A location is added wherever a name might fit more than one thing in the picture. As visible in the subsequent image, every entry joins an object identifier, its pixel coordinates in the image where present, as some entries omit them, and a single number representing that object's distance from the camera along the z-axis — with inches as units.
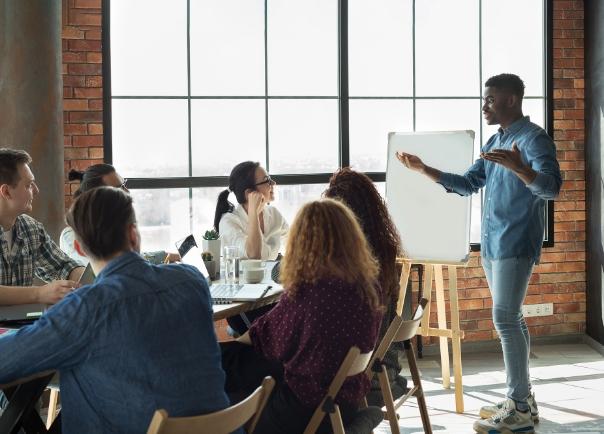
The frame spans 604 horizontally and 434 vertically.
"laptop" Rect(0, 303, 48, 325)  100.6
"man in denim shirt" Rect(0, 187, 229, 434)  73.4
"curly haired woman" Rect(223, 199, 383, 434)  100.0
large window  207.6
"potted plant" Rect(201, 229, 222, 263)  145.6
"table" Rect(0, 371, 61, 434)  86.4
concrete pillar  169.8
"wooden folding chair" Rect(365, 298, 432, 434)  118.1
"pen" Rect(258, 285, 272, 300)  123.7
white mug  137.1
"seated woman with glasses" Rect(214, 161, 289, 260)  170.4
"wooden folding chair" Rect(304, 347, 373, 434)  97.0
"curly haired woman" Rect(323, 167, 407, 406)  125.9
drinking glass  139.2
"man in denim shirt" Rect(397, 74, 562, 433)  158.1
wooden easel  176.7
